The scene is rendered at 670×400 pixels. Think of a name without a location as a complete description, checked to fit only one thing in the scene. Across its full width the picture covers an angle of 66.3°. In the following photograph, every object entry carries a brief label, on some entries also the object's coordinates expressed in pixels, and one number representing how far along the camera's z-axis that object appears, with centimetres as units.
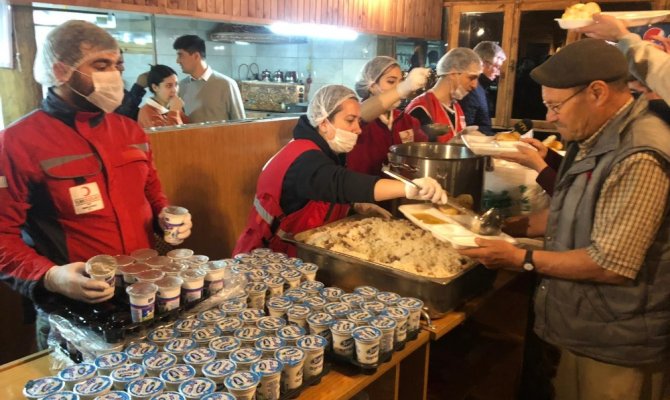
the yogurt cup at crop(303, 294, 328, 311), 138
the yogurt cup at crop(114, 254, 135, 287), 133
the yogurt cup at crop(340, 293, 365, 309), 142
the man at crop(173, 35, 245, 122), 337
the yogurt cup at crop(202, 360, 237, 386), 107
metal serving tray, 150
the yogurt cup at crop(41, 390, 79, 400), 96
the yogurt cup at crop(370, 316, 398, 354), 129
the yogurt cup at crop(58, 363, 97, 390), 103
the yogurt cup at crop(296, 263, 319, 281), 160
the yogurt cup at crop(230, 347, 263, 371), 111
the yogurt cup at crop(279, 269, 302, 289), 154
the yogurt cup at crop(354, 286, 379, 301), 148
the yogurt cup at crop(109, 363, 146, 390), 103
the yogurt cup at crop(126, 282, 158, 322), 119
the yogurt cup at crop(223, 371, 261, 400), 102
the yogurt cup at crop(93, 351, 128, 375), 108
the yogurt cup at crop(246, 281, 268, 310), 144
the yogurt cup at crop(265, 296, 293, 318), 137
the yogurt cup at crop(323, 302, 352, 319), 135
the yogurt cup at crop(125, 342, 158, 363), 112
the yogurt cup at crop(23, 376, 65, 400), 99
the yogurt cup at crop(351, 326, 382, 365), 122
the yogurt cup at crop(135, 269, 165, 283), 129
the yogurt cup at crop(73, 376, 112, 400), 98
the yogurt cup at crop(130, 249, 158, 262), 143
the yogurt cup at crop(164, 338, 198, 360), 115
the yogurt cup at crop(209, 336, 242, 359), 116
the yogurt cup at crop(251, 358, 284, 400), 107
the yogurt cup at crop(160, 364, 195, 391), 104
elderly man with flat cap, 134
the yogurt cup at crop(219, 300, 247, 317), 135
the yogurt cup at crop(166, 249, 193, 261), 149
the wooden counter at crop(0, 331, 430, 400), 119
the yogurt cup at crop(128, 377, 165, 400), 99
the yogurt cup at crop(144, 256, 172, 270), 139
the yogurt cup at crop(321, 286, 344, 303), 145
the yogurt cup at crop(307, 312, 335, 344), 129
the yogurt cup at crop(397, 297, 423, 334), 141
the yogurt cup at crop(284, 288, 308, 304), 142
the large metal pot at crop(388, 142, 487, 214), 192
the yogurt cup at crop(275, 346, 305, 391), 112
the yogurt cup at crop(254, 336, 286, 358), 116
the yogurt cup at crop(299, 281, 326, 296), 148
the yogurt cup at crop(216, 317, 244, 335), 126
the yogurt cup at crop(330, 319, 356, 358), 125
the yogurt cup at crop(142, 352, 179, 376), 108
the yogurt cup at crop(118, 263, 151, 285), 131
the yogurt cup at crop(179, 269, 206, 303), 133
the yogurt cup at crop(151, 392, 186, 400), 98
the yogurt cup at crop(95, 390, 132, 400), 97
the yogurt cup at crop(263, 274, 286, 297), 149
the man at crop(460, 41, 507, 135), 387
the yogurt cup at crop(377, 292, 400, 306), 144
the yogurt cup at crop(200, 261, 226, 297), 140
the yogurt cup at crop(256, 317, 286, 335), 126
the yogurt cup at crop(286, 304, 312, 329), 133
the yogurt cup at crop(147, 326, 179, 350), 119
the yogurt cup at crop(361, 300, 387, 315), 138
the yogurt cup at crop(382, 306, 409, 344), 135
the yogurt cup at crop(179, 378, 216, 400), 100
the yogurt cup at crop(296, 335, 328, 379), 118
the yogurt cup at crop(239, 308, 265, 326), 131
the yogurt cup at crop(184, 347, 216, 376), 110
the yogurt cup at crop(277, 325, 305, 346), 122
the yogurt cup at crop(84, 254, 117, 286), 121
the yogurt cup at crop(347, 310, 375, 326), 131
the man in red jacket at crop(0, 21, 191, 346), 142
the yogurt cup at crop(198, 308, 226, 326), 129
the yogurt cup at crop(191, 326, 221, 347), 120
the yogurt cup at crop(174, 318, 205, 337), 124
